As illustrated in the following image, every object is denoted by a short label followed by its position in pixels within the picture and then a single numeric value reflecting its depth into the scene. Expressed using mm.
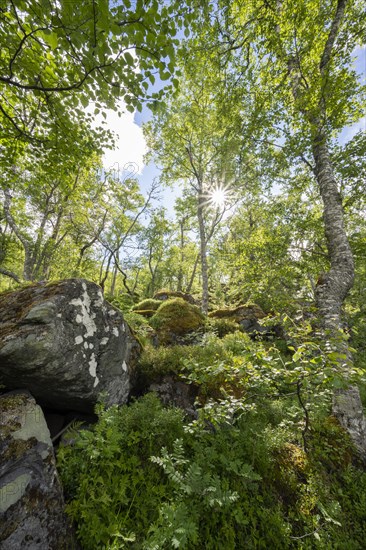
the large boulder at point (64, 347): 2822
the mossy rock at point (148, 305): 10916
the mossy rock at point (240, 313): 10828
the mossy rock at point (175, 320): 7164
